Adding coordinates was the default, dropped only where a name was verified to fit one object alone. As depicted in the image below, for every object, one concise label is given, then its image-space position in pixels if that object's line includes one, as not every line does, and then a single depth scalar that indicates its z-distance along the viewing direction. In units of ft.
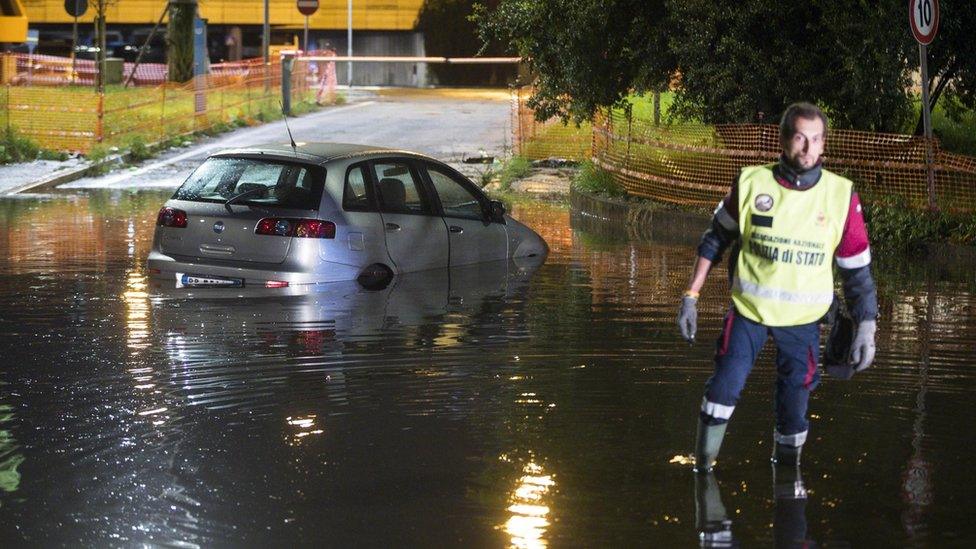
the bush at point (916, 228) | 53.83
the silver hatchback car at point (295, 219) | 42.75
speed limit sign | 54.80
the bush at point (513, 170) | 84.24
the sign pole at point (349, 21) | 210.32
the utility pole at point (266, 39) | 145.79
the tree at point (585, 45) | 67.87
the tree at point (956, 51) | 64.34
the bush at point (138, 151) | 93.71
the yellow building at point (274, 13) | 235.20
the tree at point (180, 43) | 143.02
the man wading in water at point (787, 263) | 22.06
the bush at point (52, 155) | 91.76
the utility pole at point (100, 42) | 129.70
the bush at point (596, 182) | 72.28
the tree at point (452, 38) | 224.53
